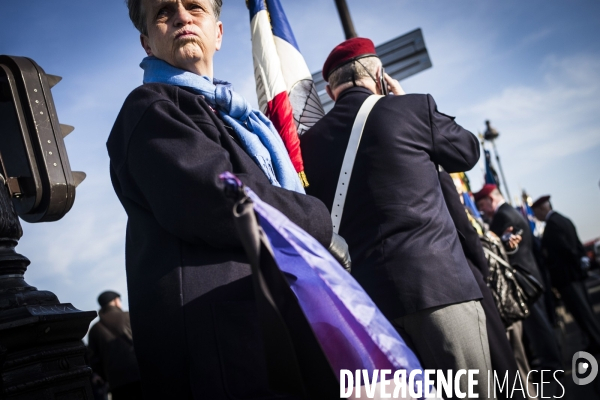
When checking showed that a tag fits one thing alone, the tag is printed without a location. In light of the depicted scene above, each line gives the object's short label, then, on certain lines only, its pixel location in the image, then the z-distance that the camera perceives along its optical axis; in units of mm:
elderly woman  1651
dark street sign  6426
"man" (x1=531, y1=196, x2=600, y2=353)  7910
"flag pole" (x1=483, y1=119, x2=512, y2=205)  19406
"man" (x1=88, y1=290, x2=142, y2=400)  6754
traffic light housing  2877
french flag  3607
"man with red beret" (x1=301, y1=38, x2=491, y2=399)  2547
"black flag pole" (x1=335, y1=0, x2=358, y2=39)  8133
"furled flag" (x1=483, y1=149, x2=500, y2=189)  11336
